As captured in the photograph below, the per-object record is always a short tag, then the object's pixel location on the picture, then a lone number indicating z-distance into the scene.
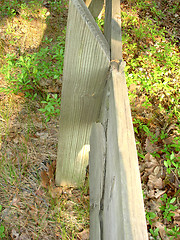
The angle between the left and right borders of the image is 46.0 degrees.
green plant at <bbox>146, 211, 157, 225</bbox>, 2.08
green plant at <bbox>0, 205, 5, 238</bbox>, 1.95
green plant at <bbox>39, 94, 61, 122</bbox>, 2.59
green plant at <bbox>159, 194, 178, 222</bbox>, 2.08
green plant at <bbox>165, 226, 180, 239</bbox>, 1.98
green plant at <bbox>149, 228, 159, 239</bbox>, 1.99
